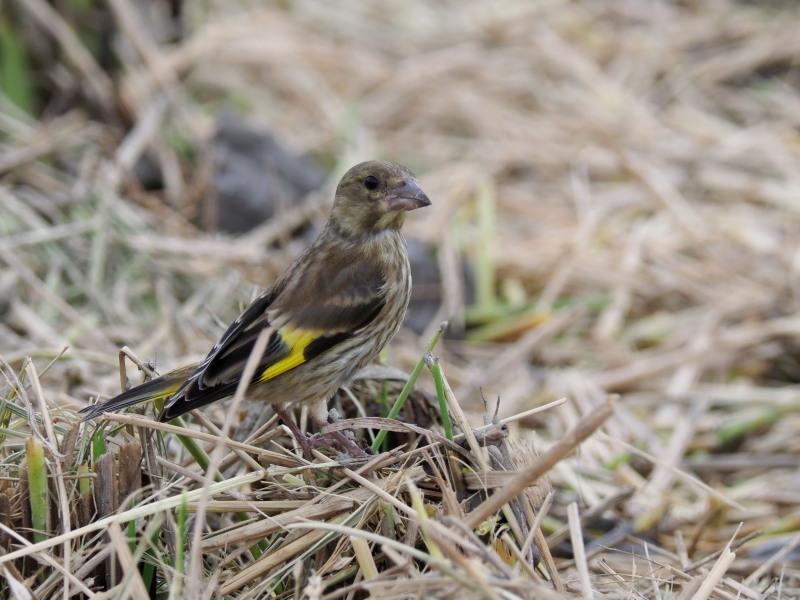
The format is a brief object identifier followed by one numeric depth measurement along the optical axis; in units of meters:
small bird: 6.42
